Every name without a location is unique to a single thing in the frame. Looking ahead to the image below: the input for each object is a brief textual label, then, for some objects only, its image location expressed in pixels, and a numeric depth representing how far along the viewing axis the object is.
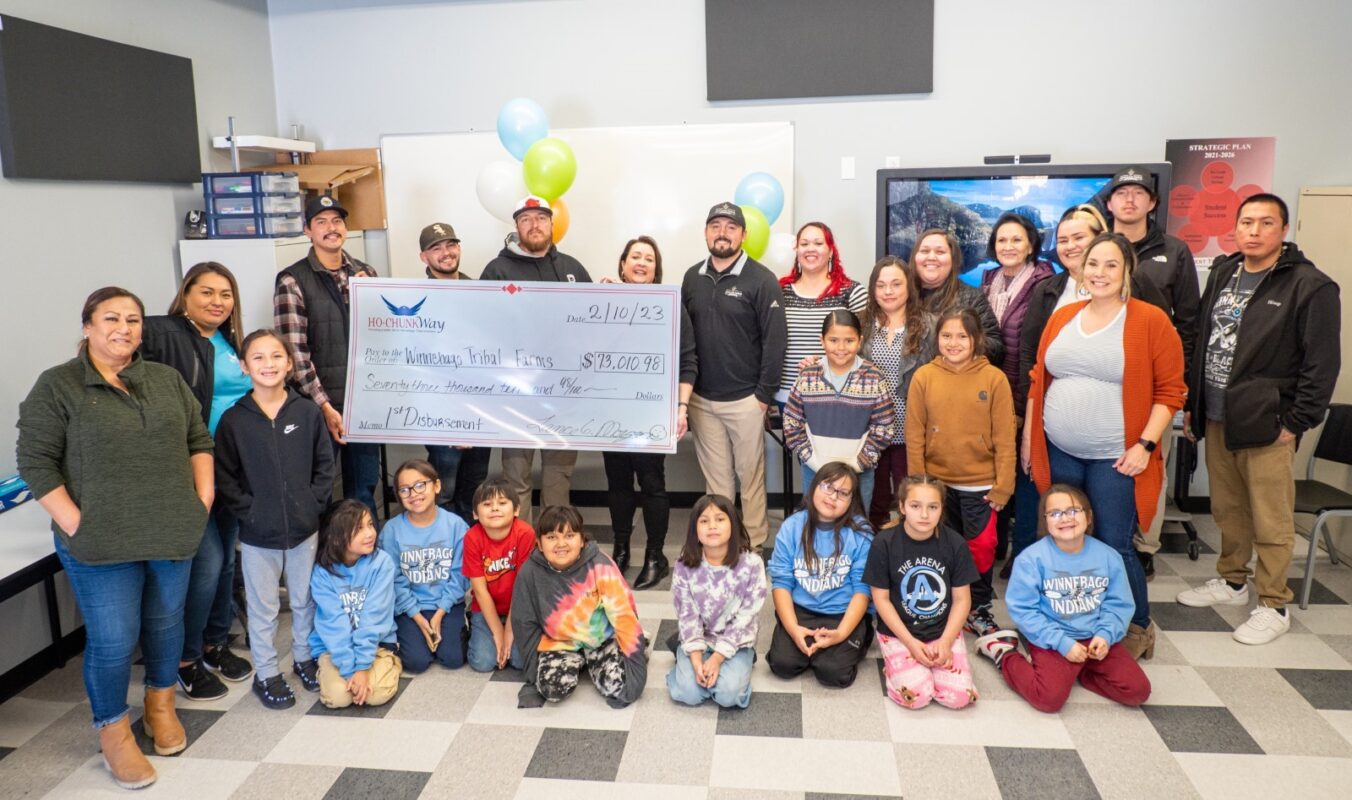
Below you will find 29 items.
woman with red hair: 3.79
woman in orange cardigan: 3.03
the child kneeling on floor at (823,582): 3.17
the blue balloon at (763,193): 4.42
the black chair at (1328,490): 3.63
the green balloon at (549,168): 4.28
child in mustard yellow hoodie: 3.31
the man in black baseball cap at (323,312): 3.66
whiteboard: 4.72
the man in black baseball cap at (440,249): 3.93
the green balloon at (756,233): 4.27
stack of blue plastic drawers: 4.19
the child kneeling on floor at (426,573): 3.30
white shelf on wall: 4.48
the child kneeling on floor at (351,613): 3.08
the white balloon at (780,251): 4.45
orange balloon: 4.50
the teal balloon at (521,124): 4.40
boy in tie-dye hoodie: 3.11
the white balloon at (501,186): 4.38
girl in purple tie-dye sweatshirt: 3.07
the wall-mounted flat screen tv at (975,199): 4.32
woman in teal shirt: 3.07
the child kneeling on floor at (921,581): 3.10
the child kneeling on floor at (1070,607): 2.98
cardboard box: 4.95
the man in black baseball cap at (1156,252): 3.58
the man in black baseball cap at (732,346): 3.75
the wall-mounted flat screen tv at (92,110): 3.41
